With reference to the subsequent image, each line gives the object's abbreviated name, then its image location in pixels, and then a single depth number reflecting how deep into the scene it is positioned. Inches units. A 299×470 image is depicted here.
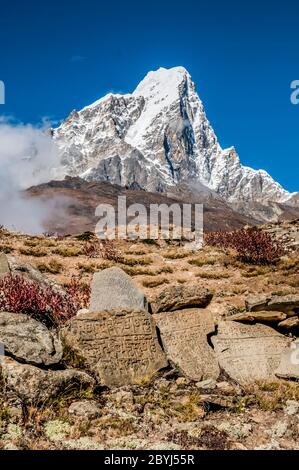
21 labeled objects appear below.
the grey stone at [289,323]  470.0
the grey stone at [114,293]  453.1
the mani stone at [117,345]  370.6
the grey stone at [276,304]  474.9
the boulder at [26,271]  534.2
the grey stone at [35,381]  314.5
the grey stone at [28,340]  344.8
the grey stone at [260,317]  465.1
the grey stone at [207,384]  376.8
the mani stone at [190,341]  402.9
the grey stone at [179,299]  472.1
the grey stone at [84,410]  312.7
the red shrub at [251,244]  857.6
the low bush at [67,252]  843.8
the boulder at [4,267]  519.6
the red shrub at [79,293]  517.6
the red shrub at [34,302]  452.1
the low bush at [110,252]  848.6
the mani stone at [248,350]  414.3
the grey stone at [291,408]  339.2
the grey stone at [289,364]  412.6
